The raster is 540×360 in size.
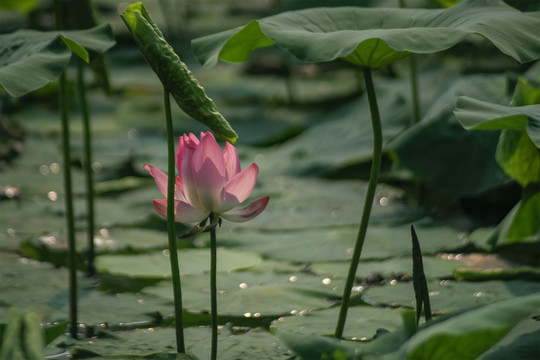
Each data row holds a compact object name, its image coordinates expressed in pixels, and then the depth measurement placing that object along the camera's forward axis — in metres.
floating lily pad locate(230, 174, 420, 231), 5.53
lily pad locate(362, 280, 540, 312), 4.84
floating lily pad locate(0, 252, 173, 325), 4.84
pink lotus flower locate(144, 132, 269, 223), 4.46
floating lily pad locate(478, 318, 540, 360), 4.37
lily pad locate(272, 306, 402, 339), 4.70
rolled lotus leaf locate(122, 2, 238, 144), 4.39
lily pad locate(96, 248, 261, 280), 5.08
